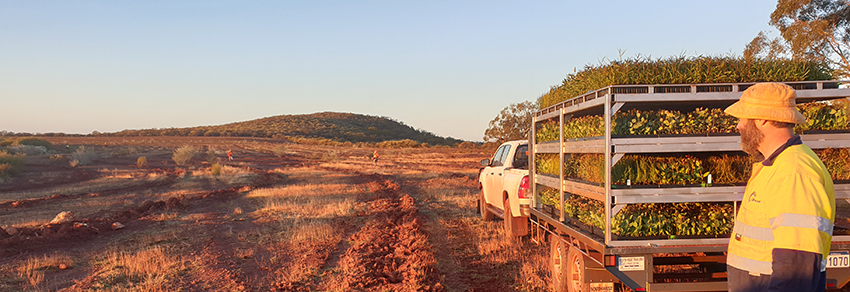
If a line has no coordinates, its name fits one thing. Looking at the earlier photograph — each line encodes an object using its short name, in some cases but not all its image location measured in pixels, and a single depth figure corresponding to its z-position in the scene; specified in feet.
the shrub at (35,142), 190.49
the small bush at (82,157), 129.80
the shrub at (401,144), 285.23
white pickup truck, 28.14
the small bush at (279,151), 207.53
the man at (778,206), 6.92
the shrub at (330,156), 174.91
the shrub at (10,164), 93.97
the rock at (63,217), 40.05
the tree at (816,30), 71.36
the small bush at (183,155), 138.82
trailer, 14.61
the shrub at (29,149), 150.07
